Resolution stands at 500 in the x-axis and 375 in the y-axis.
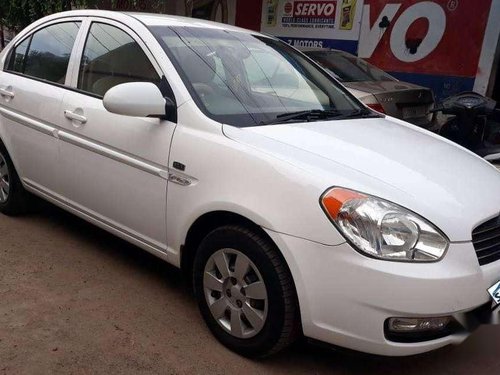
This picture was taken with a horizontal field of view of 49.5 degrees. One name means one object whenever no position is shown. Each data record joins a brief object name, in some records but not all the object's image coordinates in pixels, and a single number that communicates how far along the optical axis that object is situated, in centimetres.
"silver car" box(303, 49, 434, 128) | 600
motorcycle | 567
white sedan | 232
